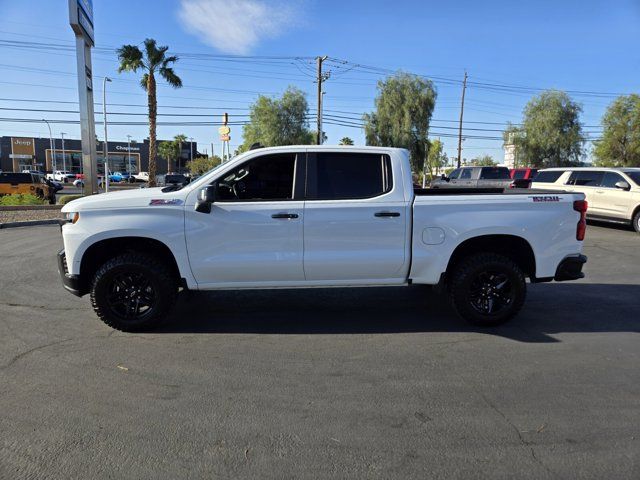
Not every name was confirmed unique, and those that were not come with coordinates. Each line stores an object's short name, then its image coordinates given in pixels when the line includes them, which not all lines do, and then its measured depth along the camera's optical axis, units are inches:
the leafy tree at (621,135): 1774.1
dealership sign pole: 675.4
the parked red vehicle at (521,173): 1077.8
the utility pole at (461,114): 1932.8
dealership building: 3597.4
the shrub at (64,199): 724.7
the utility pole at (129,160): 3576.8
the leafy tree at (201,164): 3133.4
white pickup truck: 188.9
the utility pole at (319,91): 1374.3
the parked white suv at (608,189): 515.8
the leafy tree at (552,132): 1941.4
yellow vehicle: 874.1
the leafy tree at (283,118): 1975.9
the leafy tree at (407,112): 1851.6
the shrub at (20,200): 755.4
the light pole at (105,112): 1874.8
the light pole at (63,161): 3395.7
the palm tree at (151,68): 1087.0
